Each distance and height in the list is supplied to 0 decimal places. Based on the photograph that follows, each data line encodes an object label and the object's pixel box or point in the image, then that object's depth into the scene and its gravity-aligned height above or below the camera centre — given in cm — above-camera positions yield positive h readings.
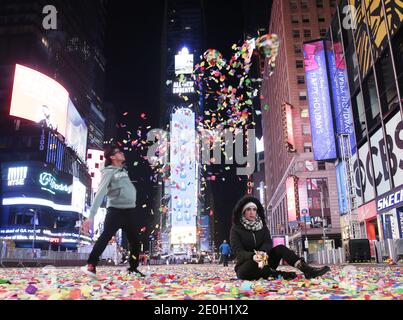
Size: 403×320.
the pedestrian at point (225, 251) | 2441 +4
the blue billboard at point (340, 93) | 3400 +1486
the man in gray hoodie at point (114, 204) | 686 +89
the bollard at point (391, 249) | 1781 +0
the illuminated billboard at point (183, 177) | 11538 +2454
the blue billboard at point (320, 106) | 3800 +1432
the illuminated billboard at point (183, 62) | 15038 +7670
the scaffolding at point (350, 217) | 2139 +185
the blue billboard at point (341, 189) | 3775 +601
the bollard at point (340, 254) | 2257 -25
